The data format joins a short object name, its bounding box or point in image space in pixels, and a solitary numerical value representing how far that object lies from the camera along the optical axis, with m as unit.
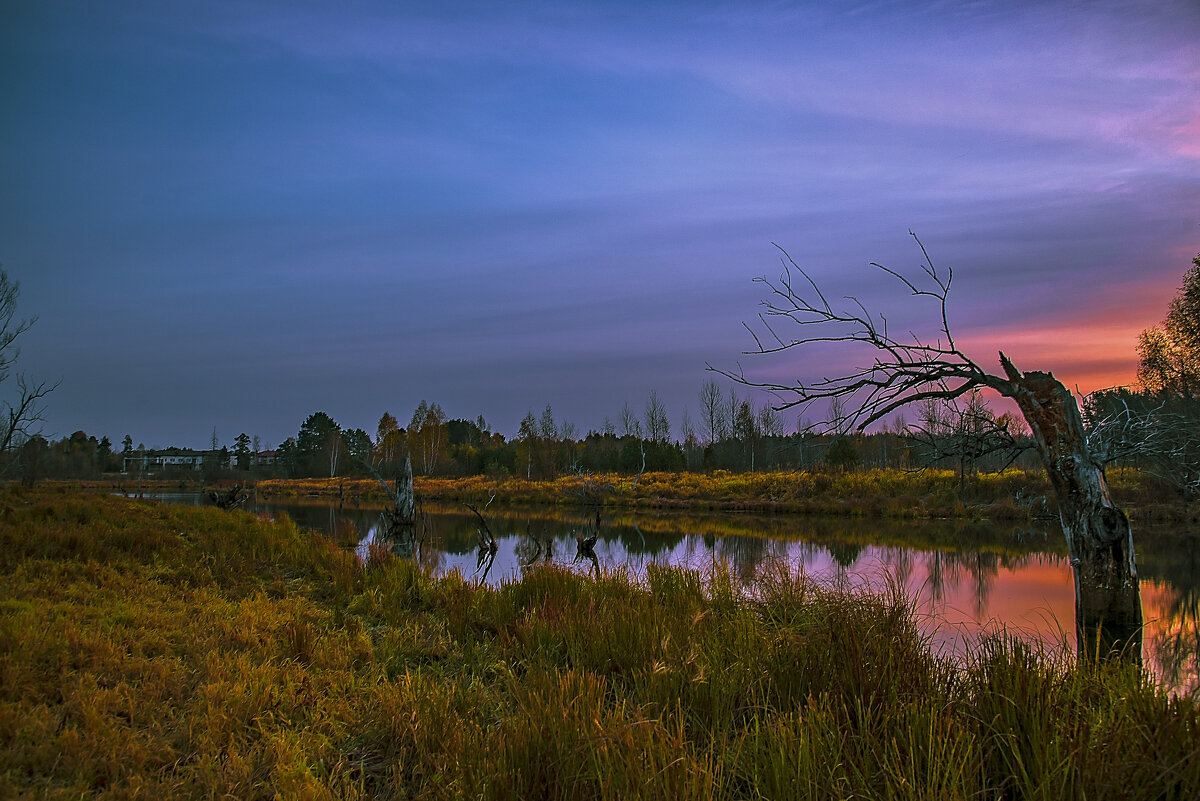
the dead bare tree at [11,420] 18.22
